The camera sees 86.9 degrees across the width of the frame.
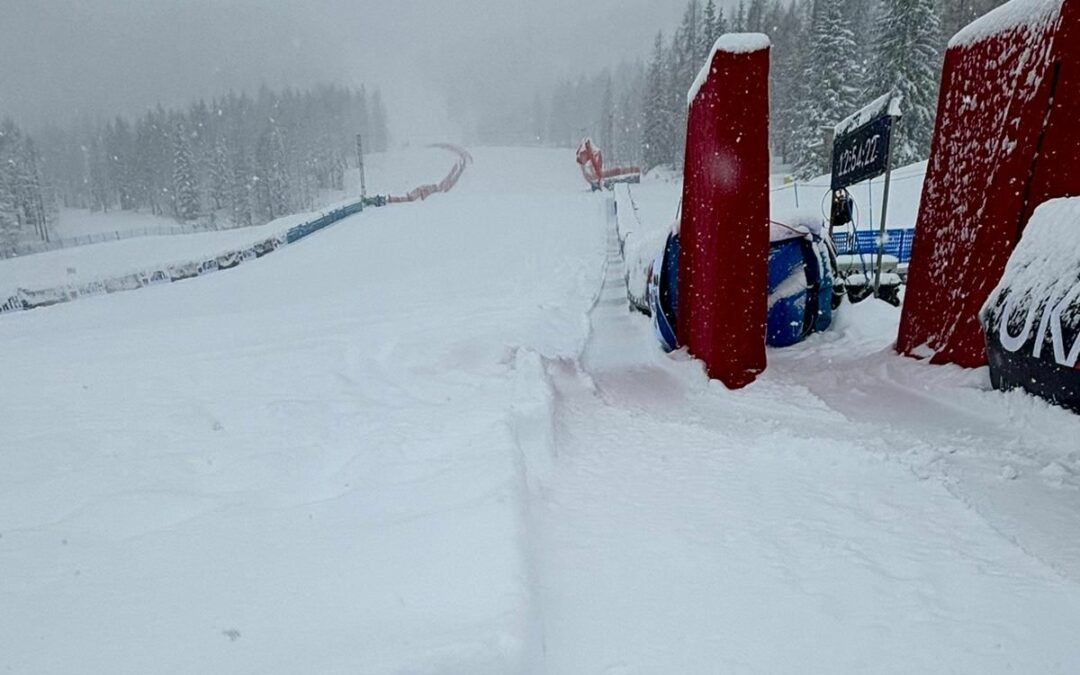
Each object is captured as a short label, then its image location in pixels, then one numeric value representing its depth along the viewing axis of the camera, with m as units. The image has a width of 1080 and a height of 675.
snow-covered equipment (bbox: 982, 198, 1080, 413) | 3.67
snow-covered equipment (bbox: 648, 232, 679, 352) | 7.40
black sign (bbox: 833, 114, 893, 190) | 7.23
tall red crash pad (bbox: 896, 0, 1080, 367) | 4.81
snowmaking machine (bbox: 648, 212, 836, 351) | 6.89
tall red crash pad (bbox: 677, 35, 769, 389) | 5.53
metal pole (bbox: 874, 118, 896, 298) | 7.12
